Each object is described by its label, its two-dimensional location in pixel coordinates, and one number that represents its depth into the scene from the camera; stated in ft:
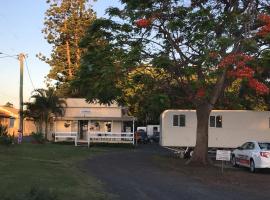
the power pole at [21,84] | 138.94
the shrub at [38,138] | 142.82
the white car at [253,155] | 76.96
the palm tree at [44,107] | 165.99
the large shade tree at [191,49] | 78.33
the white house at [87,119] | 176.82
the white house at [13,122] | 205.59
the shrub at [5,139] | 112.68
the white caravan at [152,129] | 235.20
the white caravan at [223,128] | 116.37
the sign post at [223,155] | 74.02
